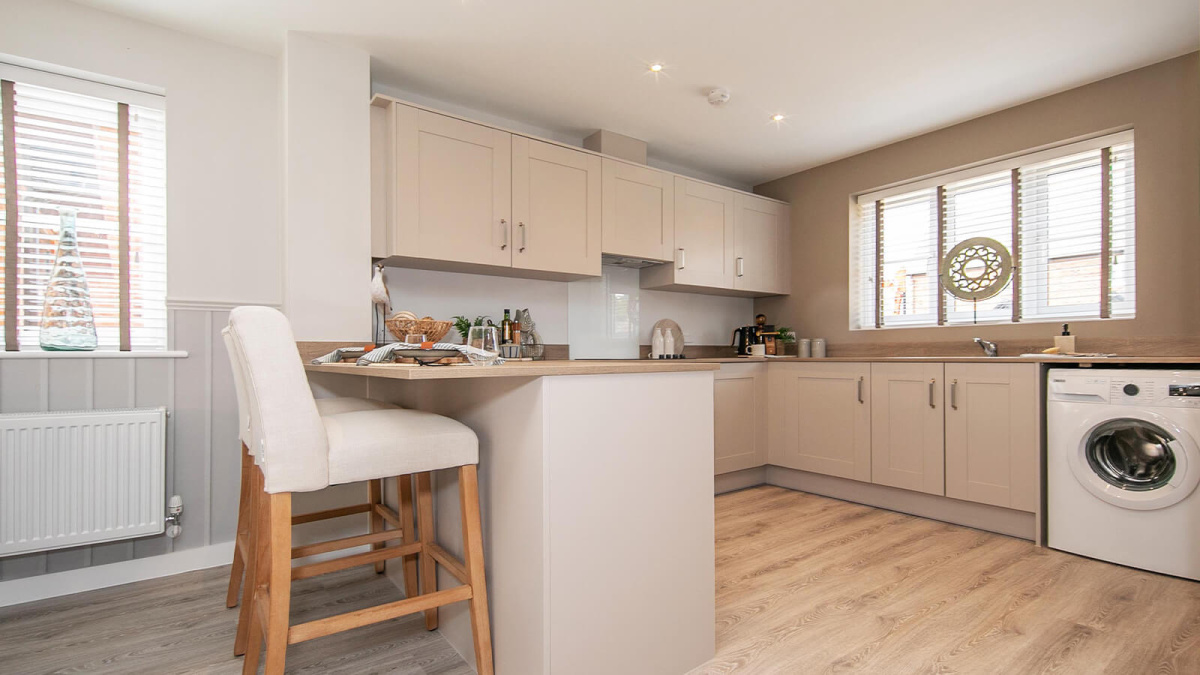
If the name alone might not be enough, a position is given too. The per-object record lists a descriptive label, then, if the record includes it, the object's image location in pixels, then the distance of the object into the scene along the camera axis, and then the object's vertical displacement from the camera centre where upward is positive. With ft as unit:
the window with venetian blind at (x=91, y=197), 7.54 +1.92
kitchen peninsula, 4.65 -1.53
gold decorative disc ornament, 11.53 +1.33
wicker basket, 6.31 +0.09
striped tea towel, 4.77 -0.14
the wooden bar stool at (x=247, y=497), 5.85 -2.04
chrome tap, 11.00 -0.23
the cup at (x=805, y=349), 14.24 -0.34
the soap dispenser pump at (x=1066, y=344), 9.82 -0.16
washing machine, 7.81 -1.91
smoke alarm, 10.27 +4.27
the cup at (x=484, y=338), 6.43 -0.03
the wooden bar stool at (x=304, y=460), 4.39 -1.00
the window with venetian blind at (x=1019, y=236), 10.17 +1.99
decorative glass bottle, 7.50 +0.41
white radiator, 6.95 -1.77
